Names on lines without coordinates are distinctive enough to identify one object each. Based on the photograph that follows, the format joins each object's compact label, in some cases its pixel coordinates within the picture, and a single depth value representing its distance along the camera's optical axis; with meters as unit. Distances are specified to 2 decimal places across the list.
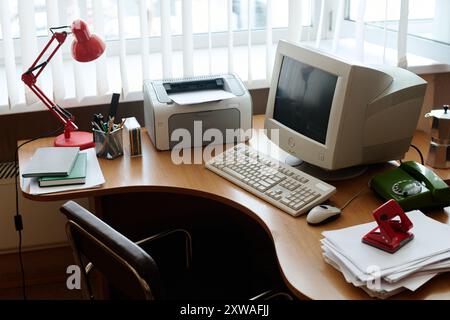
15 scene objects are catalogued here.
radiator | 2.55
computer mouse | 1.69
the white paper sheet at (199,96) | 2.21
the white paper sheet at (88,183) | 1.93
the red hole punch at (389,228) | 1.50
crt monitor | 1.81
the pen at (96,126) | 2.16
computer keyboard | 1.79
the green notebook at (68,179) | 1.94
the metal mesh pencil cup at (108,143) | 2.14
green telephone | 1.71
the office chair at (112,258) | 1.35
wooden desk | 1.41
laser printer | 2.20
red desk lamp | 2.12
